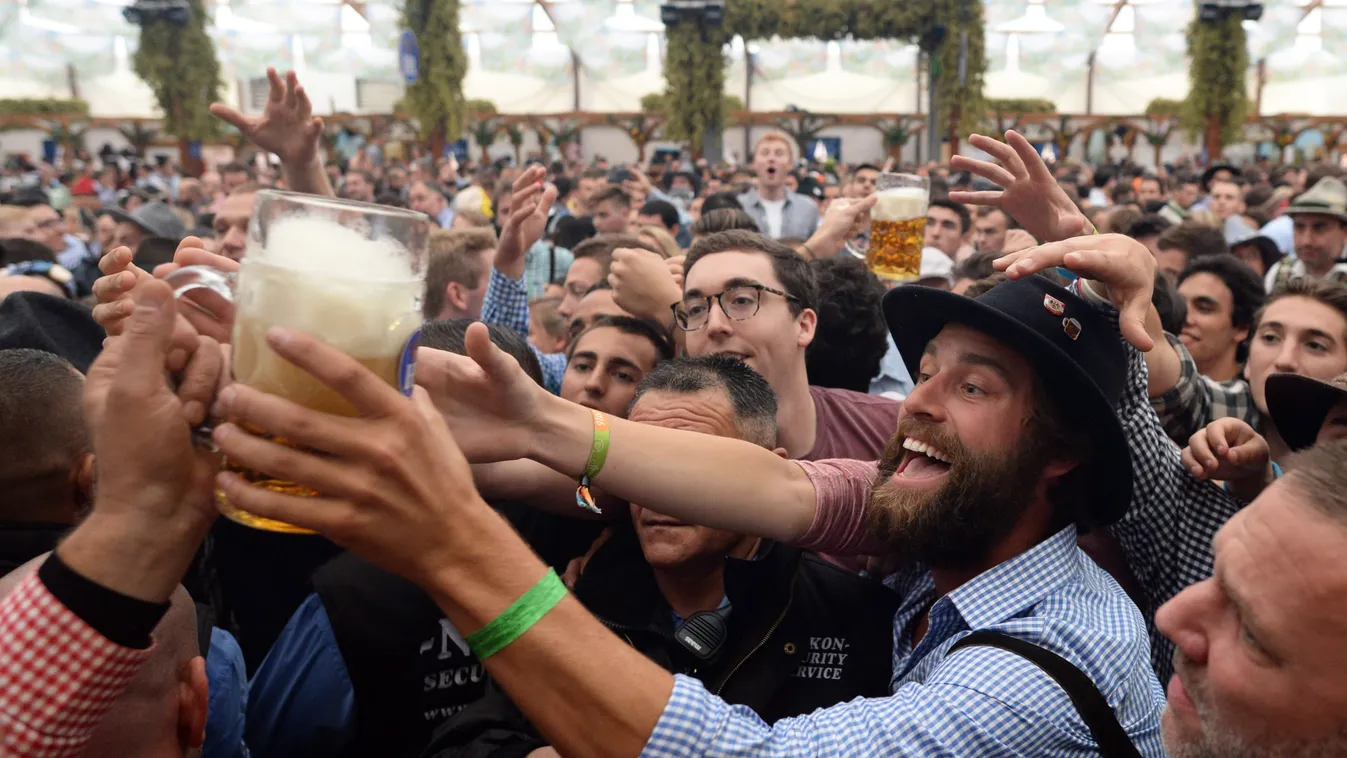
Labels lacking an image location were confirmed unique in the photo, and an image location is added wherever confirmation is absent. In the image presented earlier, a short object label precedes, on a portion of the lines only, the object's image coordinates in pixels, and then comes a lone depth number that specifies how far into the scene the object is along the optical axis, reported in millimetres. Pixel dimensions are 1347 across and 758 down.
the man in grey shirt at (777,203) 7117
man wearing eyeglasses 2830
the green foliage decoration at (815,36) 17375
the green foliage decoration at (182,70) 19531
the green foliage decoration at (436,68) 19141
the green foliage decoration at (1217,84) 17922
